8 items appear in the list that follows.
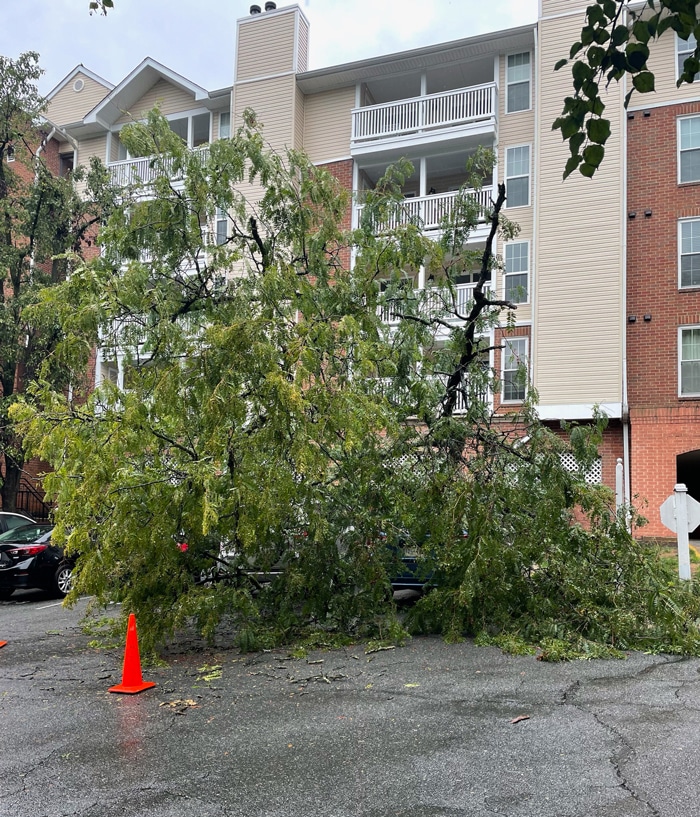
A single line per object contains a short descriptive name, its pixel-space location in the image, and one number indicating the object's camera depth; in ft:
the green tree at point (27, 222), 57.72
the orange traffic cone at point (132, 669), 22.15
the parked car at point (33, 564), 42.01
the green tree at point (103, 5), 13.55
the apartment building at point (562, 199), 61.87
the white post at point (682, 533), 31.42
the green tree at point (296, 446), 25.76
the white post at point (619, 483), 56.33
